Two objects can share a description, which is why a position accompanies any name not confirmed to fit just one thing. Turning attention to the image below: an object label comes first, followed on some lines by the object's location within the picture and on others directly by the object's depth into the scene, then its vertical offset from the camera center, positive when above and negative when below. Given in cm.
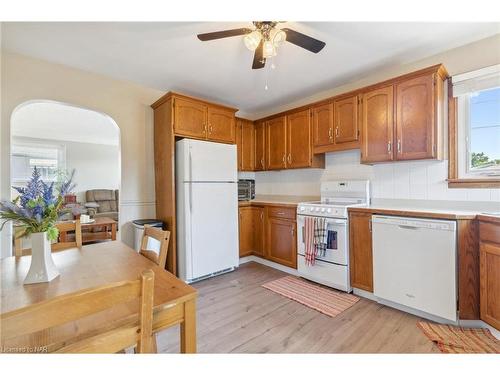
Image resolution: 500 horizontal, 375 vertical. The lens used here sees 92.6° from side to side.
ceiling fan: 168 +110
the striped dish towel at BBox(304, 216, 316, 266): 272 -63
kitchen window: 213 +58
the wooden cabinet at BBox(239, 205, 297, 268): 312 -65
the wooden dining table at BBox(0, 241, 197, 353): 74 -42
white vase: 107 -33
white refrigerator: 279 -25
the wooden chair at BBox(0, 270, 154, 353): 54 -31
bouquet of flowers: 106 -8
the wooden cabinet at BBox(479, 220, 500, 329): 172 -65
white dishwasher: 189 -67
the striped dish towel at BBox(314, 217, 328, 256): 263 -54
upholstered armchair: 573 -31
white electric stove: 254 -48
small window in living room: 548 +79
